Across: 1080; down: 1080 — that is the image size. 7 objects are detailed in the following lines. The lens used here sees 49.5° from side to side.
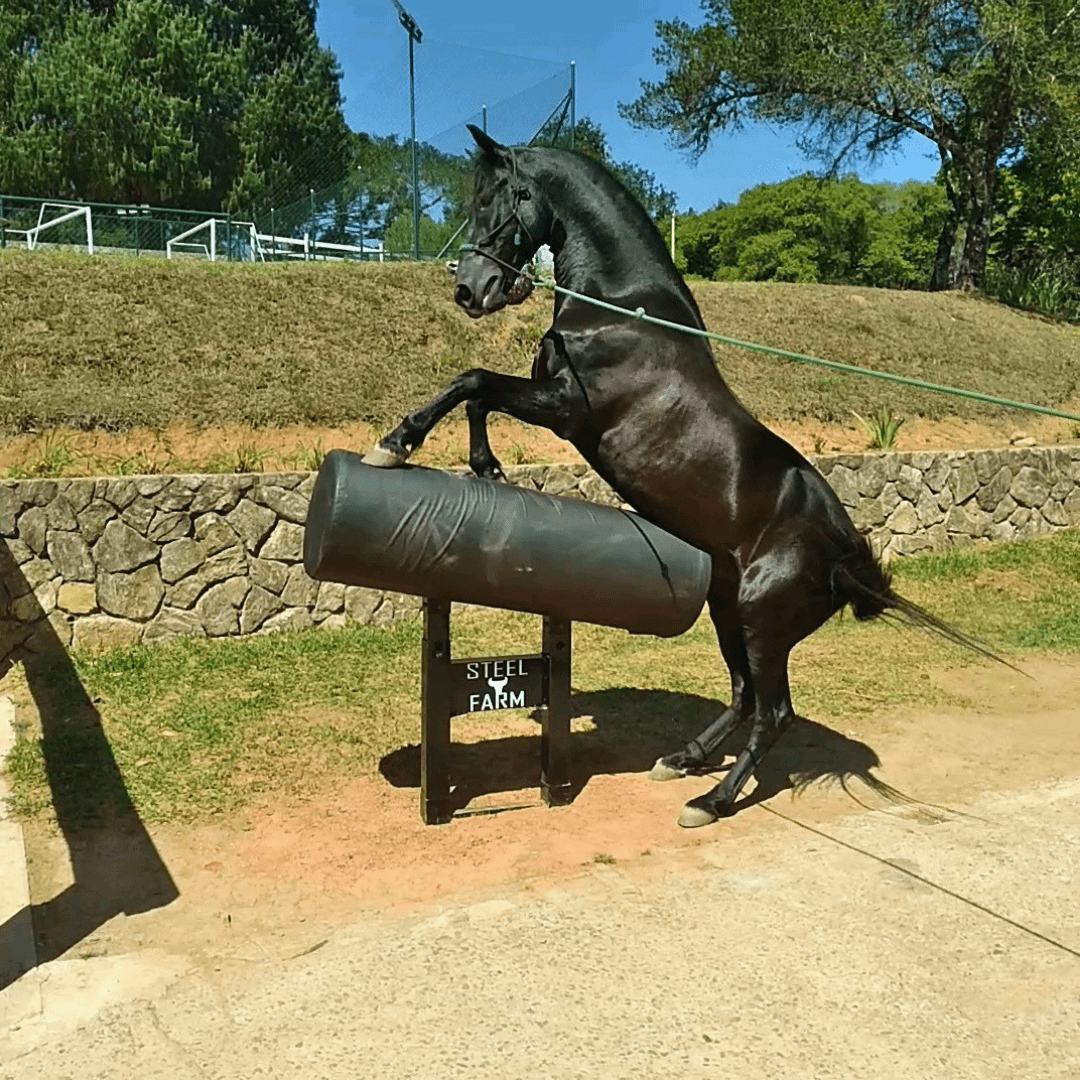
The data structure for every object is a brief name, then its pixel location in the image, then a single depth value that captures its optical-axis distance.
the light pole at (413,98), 14.06
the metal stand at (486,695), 4.91
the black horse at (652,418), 4.74
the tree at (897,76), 16.41
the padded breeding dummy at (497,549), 4.47
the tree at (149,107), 31.48
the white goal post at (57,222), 17.77
